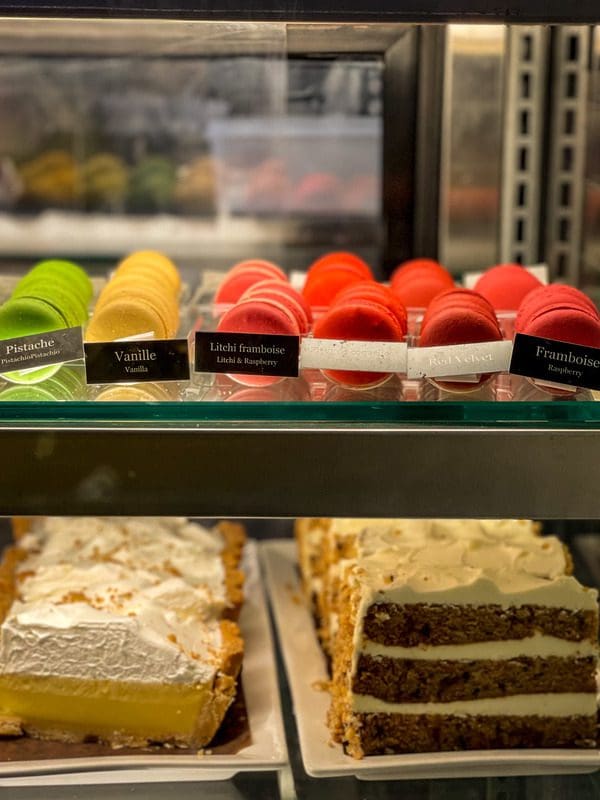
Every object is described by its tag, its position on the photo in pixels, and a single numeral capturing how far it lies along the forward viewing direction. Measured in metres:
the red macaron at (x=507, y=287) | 1.60
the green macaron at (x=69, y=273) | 1.61
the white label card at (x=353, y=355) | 1.21
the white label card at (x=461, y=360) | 1.22
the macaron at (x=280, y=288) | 1.46
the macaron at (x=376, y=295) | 1.36
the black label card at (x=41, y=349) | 1.23
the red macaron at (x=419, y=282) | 1.61
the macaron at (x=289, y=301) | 1.38
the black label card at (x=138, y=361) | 1.22
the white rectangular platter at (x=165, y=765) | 1.42
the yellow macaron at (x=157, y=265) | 1.70
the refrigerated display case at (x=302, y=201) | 1.14
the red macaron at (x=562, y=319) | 1.25
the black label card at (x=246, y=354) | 1.22
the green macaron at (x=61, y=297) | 1.38
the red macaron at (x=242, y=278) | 1.61
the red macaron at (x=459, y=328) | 1.28
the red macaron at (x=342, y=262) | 1.74
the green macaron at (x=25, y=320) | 1.32
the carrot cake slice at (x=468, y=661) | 1.47
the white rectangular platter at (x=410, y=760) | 1.45
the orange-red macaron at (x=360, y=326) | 1.27
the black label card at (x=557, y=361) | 1.19
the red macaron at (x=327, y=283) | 1.61
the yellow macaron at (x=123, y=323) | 1.36
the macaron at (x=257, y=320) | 1.28
